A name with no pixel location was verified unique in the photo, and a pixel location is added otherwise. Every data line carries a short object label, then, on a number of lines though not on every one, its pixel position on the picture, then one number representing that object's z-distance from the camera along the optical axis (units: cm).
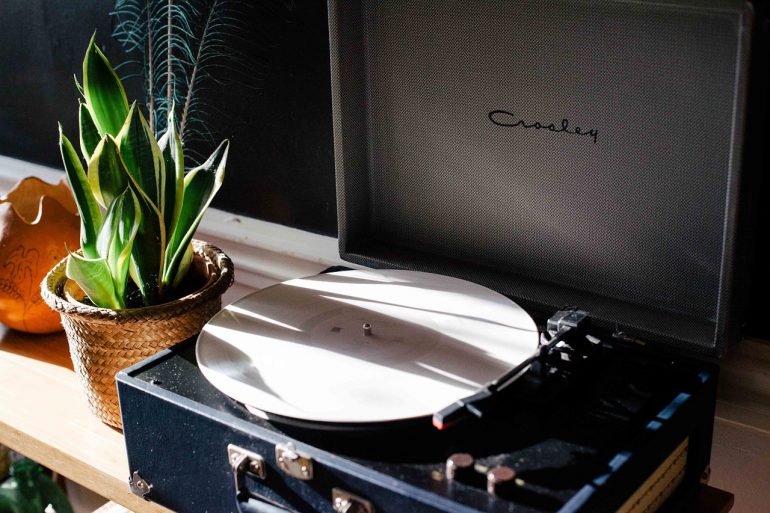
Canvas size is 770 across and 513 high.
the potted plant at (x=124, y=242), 94
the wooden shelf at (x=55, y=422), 96
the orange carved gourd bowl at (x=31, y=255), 118
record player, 73
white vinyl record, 77
